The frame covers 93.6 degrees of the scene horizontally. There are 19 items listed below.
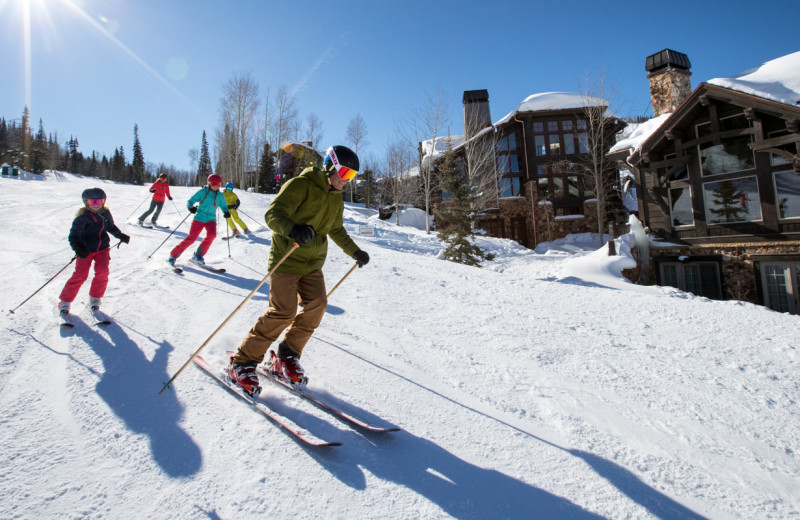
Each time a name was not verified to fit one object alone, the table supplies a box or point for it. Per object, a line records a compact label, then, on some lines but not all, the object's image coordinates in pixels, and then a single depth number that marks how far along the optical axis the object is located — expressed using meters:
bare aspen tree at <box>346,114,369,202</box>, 34.50
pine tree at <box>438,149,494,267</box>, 12.30
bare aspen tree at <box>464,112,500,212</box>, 23.20
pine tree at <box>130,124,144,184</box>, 73.50
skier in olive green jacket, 2.60
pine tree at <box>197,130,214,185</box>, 73.48
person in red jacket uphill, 11.29
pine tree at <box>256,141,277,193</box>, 37.47
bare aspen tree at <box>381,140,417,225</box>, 30.17
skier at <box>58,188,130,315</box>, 3.96
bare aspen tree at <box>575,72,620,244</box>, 20.12
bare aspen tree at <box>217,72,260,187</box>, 31.47
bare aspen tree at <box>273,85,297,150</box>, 34.69
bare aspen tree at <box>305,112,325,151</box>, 37.91
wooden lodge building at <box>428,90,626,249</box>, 23.23
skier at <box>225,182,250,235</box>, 9.50
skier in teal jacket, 6.49
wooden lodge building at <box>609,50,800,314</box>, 10.11
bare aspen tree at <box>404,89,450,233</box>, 22.28
